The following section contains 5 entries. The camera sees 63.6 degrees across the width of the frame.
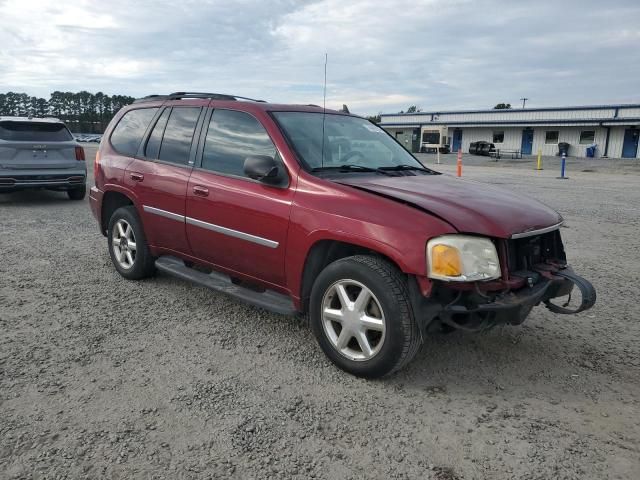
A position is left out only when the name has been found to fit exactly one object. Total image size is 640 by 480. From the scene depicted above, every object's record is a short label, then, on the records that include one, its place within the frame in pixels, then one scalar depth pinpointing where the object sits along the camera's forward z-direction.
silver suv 9.73
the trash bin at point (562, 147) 42.44
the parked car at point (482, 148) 43.61
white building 41.00
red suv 3.04
